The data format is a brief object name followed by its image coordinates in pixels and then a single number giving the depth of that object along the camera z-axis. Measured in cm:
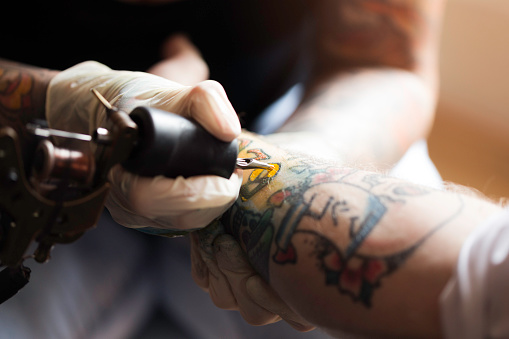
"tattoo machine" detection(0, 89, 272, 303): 47
